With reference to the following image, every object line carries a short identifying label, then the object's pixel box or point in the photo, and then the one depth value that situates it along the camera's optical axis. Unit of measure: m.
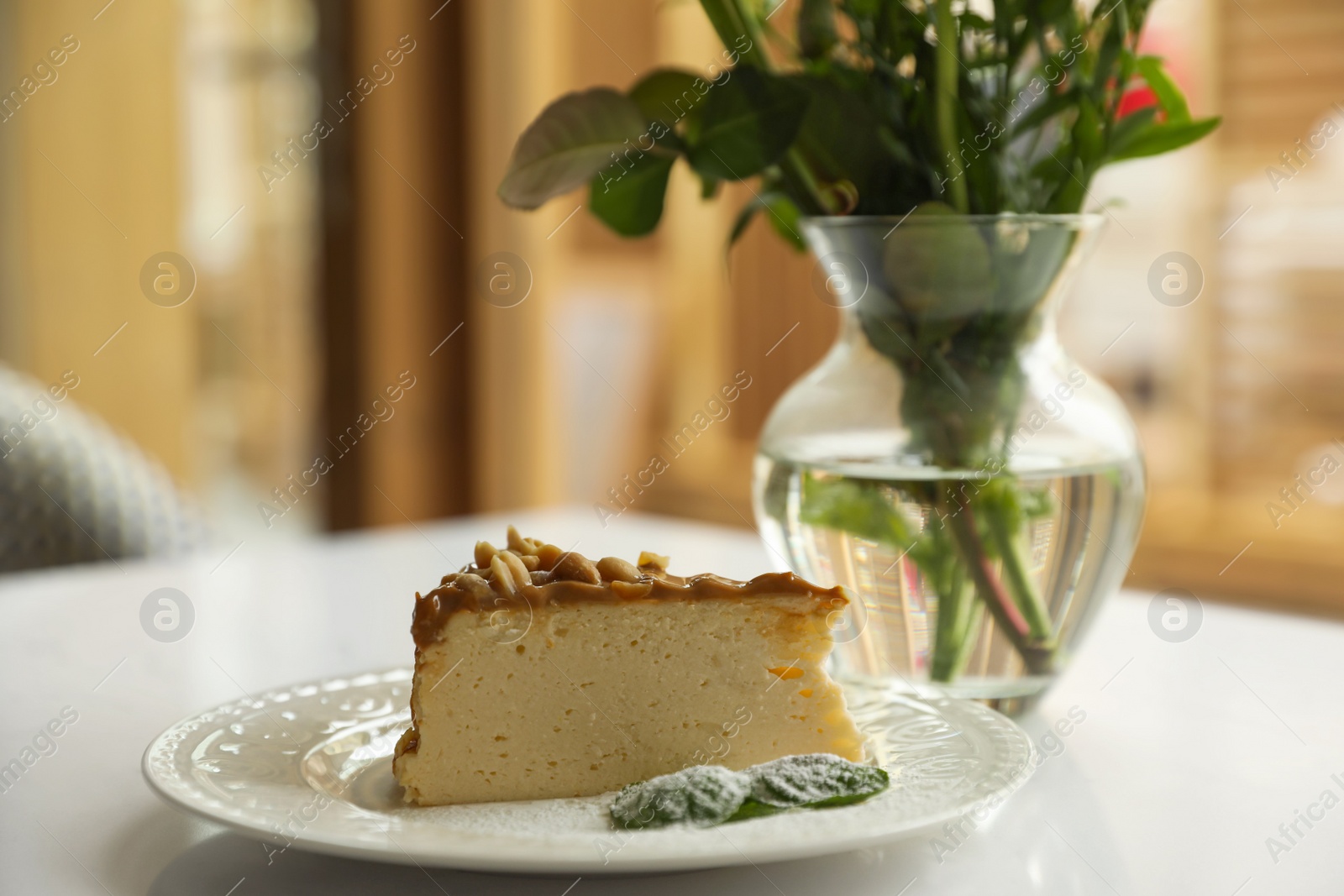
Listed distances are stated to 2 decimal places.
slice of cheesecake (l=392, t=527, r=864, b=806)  0.93
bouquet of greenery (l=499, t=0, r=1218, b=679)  1.00
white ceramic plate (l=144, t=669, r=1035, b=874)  0.85
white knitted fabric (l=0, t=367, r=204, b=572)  1.34
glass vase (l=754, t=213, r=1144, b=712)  1.00
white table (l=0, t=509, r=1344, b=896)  0.89
